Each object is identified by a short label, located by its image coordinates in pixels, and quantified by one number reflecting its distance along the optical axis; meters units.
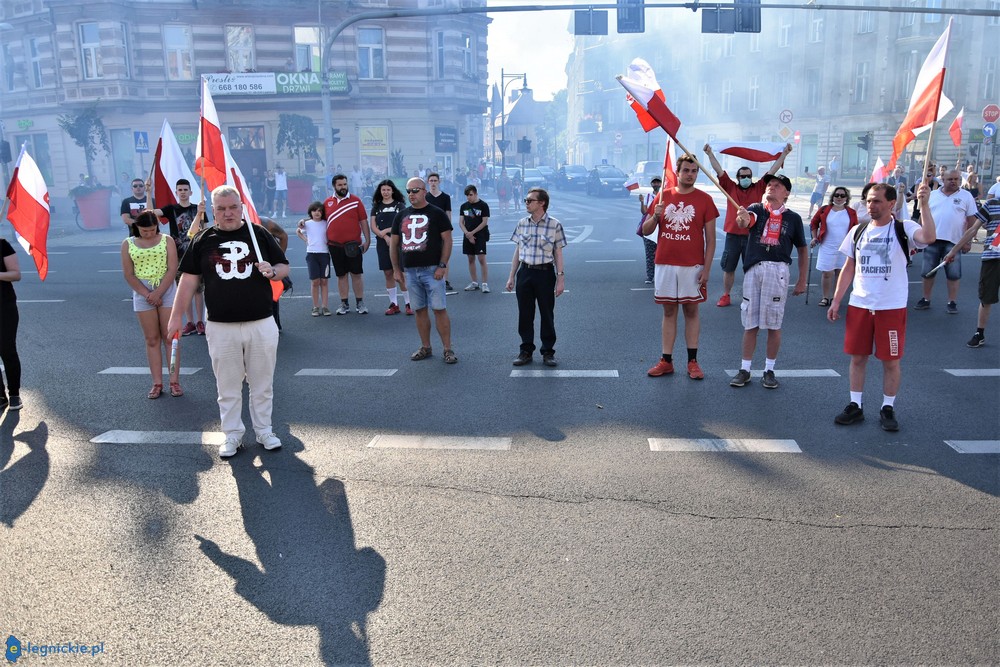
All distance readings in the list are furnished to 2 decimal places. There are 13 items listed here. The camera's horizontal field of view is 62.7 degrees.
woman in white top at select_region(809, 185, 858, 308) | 9.88
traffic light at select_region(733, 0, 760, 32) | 18.48
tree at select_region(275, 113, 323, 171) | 31.77
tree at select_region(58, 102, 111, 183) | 31.14
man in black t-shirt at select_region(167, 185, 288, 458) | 5.08
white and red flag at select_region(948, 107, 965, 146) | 10.83
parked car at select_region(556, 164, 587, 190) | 42.59
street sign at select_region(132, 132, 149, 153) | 24.16
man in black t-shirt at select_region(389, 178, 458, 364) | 7.50
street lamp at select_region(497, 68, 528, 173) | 48.09
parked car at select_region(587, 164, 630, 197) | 36.38
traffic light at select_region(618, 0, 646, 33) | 18.05
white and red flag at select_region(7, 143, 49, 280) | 6.73
